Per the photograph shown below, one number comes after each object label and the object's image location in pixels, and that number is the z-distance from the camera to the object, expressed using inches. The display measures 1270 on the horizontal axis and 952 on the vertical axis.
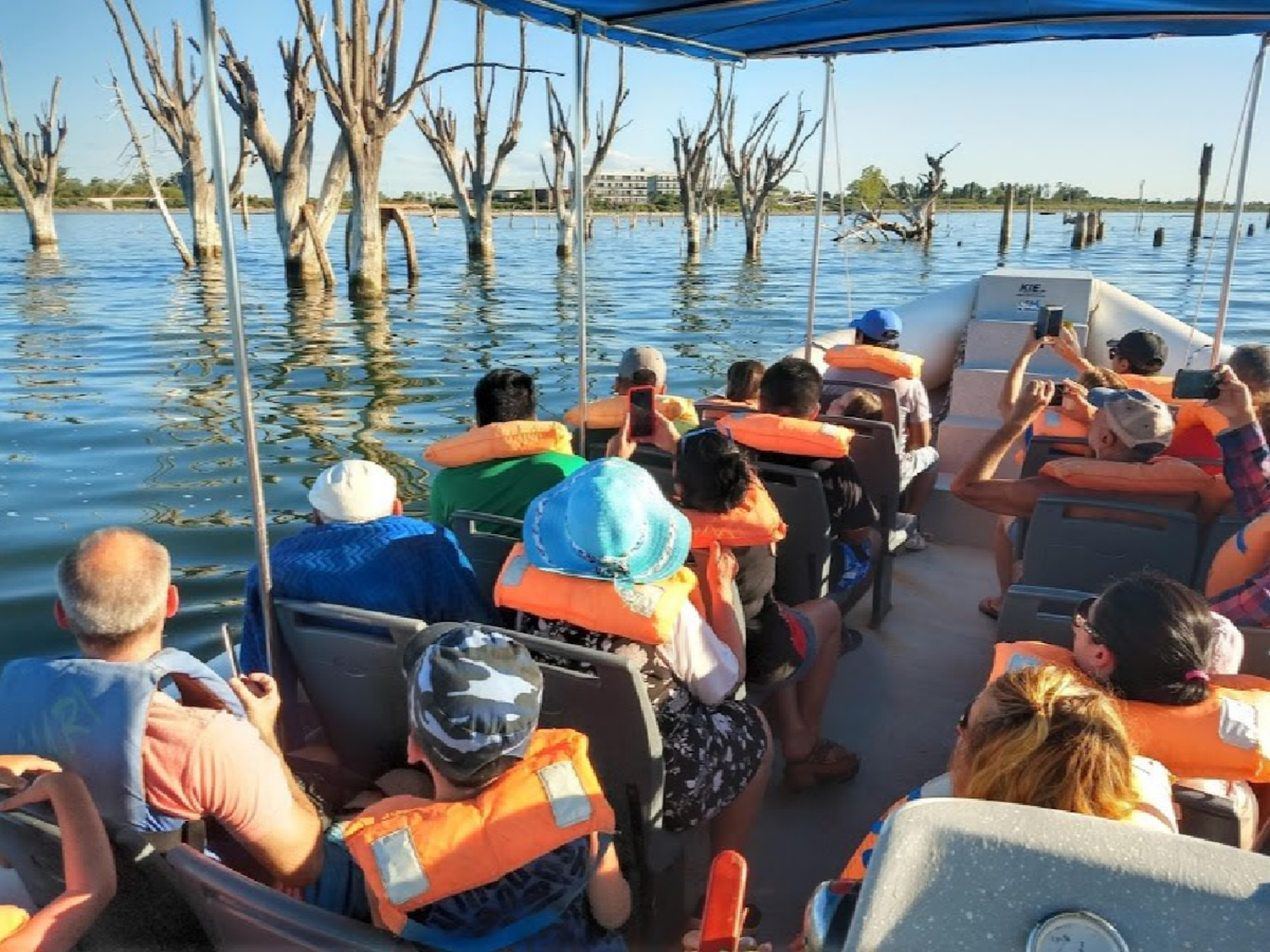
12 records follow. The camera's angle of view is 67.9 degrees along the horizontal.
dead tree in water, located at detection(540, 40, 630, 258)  992.9
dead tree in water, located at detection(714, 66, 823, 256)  1175.0
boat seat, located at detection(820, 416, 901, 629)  143.5
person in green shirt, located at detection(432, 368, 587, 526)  111.6
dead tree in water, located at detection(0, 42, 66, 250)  1019.9
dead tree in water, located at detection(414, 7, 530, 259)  919.7
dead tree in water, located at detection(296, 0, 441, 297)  573.6
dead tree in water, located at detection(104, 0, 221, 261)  835.4
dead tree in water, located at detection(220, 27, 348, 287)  663.8
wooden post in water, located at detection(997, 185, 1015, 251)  1437.0
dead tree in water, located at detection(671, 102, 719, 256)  1186.6
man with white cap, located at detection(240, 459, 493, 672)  84.0
